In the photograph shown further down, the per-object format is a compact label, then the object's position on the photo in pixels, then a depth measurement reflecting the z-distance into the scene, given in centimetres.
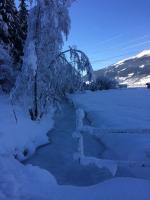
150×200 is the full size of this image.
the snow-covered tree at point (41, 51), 749
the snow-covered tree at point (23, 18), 1093
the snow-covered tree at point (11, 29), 1028
